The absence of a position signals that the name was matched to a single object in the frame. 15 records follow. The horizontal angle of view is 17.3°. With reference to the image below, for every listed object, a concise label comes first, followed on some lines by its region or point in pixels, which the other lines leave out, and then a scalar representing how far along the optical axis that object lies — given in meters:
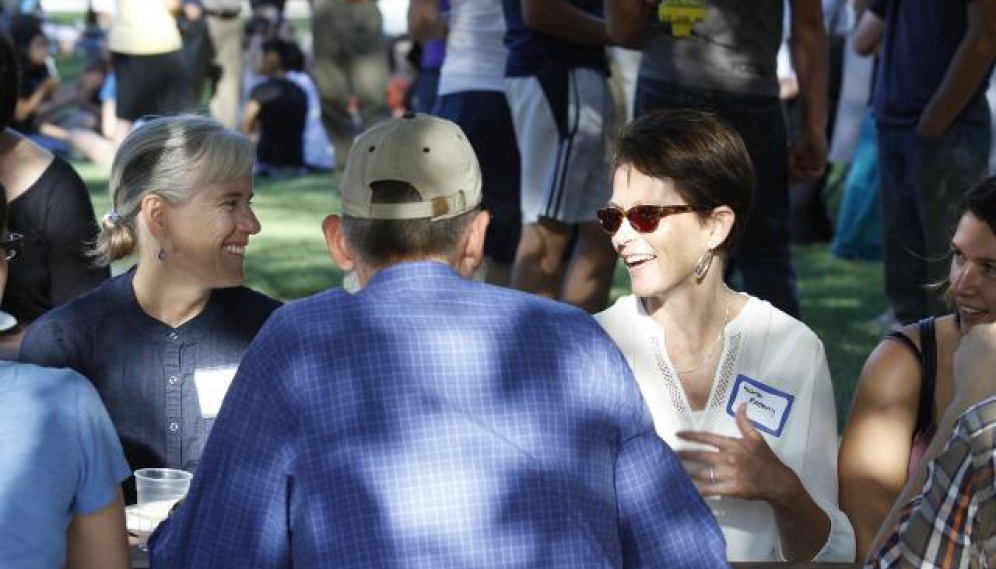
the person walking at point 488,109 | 12.16
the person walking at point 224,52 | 23.82
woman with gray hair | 6.86
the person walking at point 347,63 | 21.38
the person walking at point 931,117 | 11.10
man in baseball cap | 4.22
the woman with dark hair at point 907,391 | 6.18
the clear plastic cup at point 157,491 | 5.86
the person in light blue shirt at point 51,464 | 4.64
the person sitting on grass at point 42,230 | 8.57
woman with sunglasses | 6.12
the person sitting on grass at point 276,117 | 25.80
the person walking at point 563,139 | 11.43
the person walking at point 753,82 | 10.16
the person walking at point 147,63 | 19.94
